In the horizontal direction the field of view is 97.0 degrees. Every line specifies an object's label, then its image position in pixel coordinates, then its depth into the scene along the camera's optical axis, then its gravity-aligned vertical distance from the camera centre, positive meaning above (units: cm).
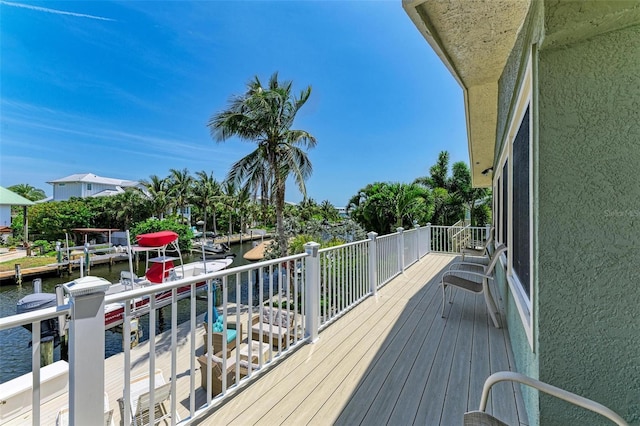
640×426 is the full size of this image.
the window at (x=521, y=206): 211 +6
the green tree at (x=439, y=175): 2377 +323
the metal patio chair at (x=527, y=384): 109 -77
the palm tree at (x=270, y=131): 1135 +345
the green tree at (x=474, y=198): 2036 +104
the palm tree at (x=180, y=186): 3349 +352
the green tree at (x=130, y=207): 2986 +98
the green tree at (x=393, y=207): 1570 +36
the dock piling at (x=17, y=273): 1640 -327
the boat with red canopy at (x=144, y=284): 771 -247
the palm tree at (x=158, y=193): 3083 +257
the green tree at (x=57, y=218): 2734 -13
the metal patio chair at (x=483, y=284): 358 -98
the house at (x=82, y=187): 4338 +475
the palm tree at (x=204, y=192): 3397 +291
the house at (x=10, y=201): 2146 +124
